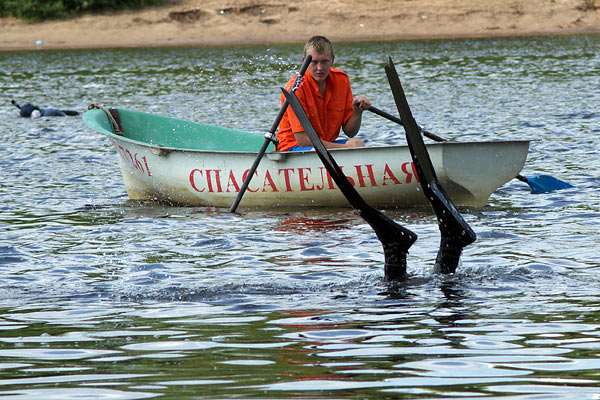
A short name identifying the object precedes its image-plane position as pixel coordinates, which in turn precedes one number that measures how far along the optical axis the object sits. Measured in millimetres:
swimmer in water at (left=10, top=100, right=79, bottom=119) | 35562
